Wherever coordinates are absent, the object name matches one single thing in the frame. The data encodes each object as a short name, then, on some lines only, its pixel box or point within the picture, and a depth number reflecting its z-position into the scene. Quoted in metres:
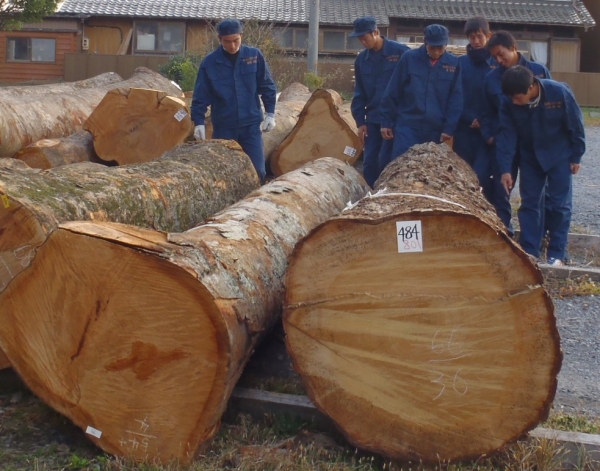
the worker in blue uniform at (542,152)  5.80
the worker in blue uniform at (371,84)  7.32
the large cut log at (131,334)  3.10
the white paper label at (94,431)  3.30
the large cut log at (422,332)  3.11
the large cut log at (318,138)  9.16
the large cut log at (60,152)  7.27
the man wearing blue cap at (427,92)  6.70
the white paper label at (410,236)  3.11
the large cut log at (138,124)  8.13
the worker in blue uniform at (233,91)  7.22
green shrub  17.55
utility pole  17.09
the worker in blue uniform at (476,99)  6.89
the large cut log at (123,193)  3.59
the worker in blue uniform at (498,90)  6.02
